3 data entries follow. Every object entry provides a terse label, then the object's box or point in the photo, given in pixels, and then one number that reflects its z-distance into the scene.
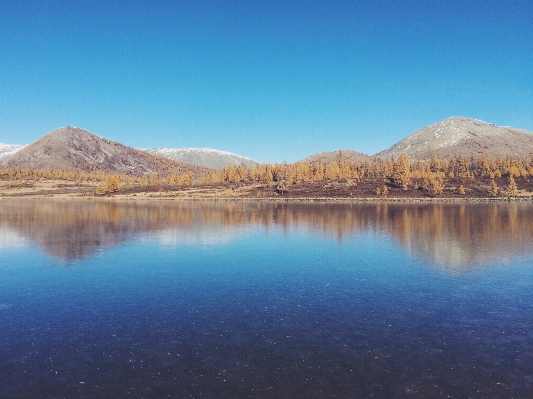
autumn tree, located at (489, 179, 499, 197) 163.50
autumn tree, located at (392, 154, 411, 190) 180.38
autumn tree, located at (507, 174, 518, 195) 167.00
